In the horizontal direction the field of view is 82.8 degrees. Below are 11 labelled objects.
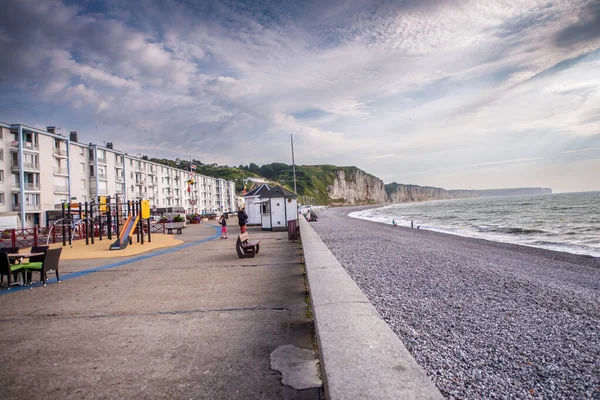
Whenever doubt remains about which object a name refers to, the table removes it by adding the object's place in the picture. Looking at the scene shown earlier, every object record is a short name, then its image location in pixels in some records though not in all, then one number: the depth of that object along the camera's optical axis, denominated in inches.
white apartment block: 1588.3
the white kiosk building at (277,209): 951.0
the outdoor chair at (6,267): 290.5
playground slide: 589.3
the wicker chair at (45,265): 304.2
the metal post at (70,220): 684.4
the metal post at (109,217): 750.0
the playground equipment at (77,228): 886.3
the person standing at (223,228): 727.5
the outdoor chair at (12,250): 346.6
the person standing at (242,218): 682.2
